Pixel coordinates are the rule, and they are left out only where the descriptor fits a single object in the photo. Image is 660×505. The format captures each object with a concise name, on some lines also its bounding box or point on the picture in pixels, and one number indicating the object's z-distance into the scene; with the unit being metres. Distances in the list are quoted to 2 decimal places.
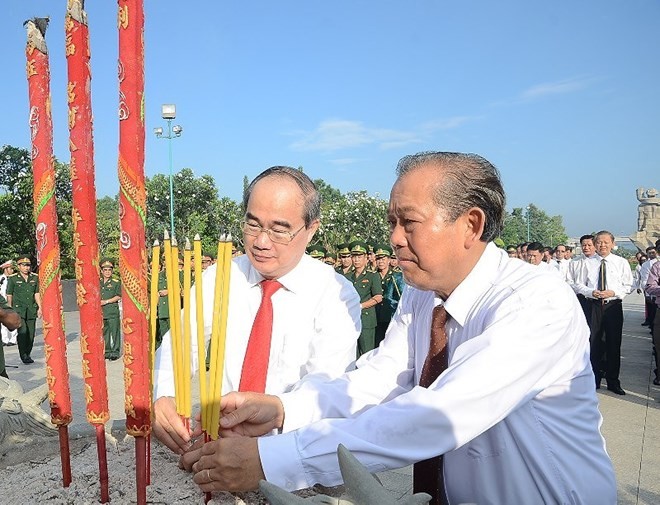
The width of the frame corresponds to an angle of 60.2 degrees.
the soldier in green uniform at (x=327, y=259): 11.61
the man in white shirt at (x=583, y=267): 8.05
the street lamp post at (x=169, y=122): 12.89
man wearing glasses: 2.12
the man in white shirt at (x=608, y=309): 7.02
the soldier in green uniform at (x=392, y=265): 10.58
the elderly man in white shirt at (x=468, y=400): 1.39
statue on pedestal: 31.77
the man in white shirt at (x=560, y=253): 13.39
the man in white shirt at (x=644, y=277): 11.14
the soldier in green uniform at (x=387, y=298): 9.73
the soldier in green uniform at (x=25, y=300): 9.85
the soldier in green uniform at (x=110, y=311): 10.09
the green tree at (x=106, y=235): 19.44
